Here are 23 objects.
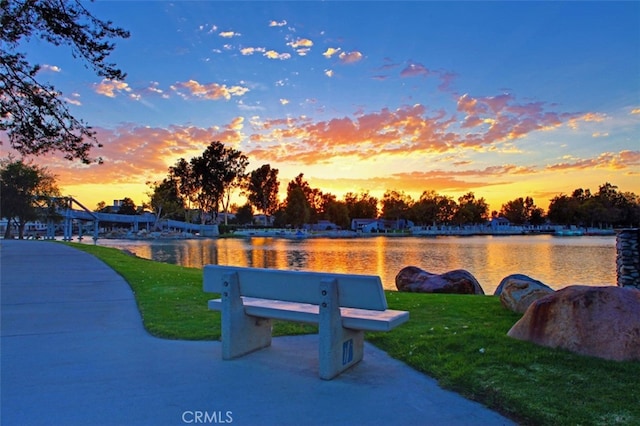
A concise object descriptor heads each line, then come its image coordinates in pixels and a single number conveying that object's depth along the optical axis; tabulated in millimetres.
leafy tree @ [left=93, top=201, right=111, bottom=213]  119550
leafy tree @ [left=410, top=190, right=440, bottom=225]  106500
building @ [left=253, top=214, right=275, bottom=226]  107669
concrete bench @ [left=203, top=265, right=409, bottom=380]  3795
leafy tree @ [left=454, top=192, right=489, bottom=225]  111125
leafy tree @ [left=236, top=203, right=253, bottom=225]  111125
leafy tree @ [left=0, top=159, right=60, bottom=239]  36625
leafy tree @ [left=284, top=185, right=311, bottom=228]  97625
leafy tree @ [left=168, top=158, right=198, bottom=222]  82500
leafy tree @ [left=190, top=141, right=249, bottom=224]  79438
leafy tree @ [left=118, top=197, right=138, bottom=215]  116062
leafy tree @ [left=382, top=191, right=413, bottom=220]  110312
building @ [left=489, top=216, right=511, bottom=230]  116050
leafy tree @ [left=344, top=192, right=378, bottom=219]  124062
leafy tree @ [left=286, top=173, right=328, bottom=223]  104612
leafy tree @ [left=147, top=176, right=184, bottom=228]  78438
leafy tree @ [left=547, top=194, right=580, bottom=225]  106656
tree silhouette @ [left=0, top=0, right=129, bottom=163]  9828
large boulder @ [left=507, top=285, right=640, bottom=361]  4117
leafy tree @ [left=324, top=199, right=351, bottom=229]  112438
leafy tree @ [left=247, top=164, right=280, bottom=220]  93500
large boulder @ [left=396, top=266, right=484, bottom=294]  10977
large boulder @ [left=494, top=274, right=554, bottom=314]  6605
